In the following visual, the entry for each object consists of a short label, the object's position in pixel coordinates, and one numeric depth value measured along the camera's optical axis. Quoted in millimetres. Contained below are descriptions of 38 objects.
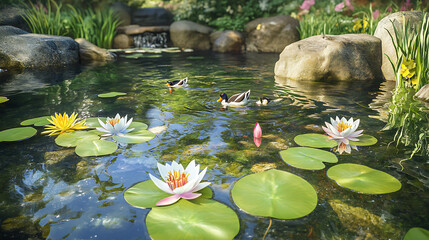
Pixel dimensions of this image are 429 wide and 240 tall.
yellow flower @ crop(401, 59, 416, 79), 3976
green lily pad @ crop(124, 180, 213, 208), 1655
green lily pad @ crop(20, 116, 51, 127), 3032
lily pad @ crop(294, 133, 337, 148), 2471
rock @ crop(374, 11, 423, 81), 5359
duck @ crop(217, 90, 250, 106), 3627
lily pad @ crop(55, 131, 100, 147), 2515
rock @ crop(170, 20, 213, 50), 12297
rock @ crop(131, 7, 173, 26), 14414
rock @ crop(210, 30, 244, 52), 11656
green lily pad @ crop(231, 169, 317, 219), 1566
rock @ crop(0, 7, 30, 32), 8406
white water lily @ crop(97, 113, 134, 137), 2623
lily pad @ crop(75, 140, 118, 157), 2317
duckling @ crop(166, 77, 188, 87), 4809
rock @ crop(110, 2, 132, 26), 13844
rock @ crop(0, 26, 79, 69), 6781
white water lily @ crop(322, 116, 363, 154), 2461
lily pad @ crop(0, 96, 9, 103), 3937
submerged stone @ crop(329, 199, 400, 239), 1460
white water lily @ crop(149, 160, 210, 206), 1578
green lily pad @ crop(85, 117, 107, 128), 2953
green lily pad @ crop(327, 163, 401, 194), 1800
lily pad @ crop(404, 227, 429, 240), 1360
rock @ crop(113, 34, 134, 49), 12031
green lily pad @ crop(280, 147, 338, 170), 2100
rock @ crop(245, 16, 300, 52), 11273
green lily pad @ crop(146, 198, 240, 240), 1364
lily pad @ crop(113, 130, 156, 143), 2600
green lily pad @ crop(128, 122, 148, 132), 2881
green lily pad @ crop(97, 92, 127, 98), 4281
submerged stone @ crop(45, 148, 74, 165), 2250
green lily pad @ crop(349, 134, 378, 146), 2506
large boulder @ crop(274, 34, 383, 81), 5414
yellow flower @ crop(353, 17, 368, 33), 7268
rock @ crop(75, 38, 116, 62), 8500
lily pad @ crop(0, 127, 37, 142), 2631
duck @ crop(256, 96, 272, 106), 3798
